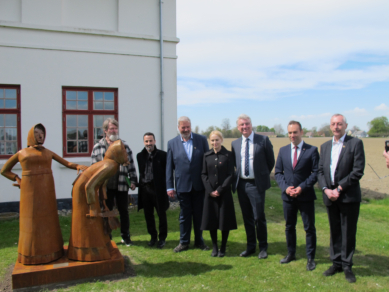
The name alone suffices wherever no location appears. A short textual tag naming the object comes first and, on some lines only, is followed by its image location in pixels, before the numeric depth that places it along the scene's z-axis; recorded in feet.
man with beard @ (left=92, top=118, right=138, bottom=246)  15.35
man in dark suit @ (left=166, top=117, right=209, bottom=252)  15.72
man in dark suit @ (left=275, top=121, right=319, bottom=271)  13.52
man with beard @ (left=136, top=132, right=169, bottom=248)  16.52
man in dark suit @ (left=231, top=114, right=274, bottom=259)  14.80
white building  24.23
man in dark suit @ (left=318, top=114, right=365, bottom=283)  12.21
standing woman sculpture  12.00
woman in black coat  14.74
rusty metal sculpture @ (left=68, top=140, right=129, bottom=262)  12.30
